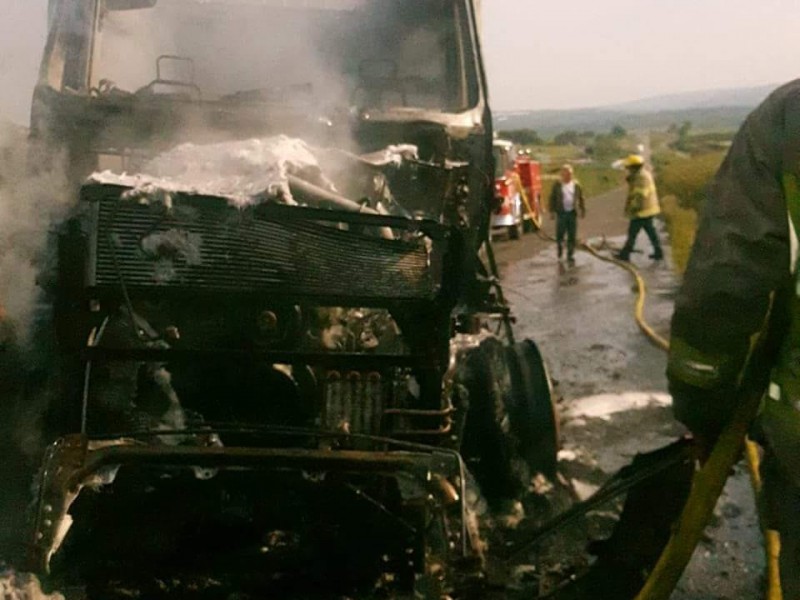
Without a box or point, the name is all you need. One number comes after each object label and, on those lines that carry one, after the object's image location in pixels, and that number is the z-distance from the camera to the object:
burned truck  2.99
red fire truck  15.96
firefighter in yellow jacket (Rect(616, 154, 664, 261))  13.52
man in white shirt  13.62
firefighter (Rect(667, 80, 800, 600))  1.97
